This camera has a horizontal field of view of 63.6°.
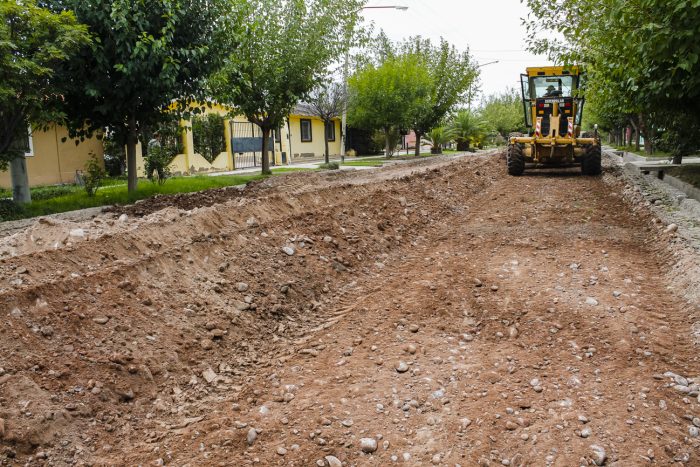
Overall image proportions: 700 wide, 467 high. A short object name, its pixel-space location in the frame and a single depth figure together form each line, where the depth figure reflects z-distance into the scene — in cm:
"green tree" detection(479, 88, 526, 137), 5639
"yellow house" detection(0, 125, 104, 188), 1628
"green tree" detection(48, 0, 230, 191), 939
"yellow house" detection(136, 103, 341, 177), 2044
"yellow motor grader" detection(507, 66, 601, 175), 1558
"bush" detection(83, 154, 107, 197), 1080
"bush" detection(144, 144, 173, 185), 1284
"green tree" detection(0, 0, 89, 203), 783
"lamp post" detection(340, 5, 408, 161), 2192
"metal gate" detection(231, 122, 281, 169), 2322
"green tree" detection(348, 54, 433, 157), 2656
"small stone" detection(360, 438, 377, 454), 302
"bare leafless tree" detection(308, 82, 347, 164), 2323
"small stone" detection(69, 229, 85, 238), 558
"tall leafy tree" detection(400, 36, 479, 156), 3372
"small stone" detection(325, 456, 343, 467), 291
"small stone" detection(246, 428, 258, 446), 313
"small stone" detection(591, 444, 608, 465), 280
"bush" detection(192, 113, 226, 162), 2138
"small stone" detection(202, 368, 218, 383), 398
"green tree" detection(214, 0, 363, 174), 1588
